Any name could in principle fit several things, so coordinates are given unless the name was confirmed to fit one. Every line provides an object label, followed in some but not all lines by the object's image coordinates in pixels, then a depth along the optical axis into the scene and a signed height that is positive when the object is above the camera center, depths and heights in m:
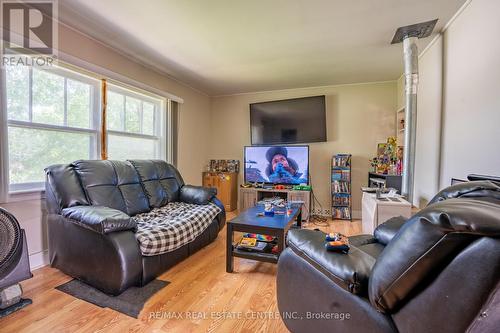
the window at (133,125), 2.98 +0.48
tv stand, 3.76 -0.58
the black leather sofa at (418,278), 0.58 -0.37
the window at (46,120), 2.06 +0.37
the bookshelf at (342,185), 3.82 -0.36
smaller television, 3.97 -0.05
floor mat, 1.60 -1.00
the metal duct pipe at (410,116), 2.47 +0.53
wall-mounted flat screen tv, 4.08 +0.74
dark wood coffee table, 1.99 -0.59
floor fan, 1.46 -0.68
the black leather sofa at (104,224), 1.68 -0.52
